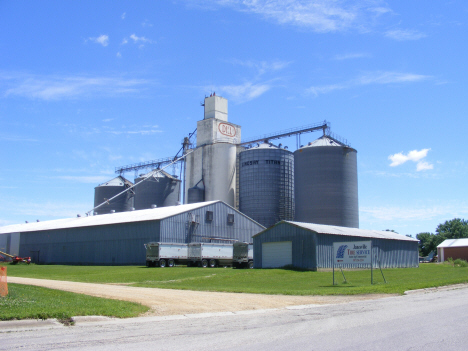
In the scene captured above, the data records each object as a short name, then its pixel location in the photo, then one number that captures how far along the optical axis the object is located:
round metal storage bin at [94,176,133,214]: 90.70
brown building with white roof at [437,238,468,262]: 81.38
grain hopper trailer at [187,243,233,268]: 49.28
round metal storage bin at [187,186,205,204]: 74.94
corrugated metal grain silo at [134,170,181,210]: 83.25
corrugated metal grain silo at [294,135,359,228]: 62.56
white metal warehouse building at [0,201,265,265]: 53.62
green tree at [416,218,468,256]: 116.94
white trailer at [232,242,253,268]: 47.62
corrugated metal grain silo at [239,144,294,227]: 69.00
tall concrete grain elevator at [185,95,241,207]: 75.19
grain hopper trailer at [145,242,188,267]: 47.00
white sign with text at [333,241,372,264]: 28.09
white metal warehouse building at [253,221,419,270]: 40.19
